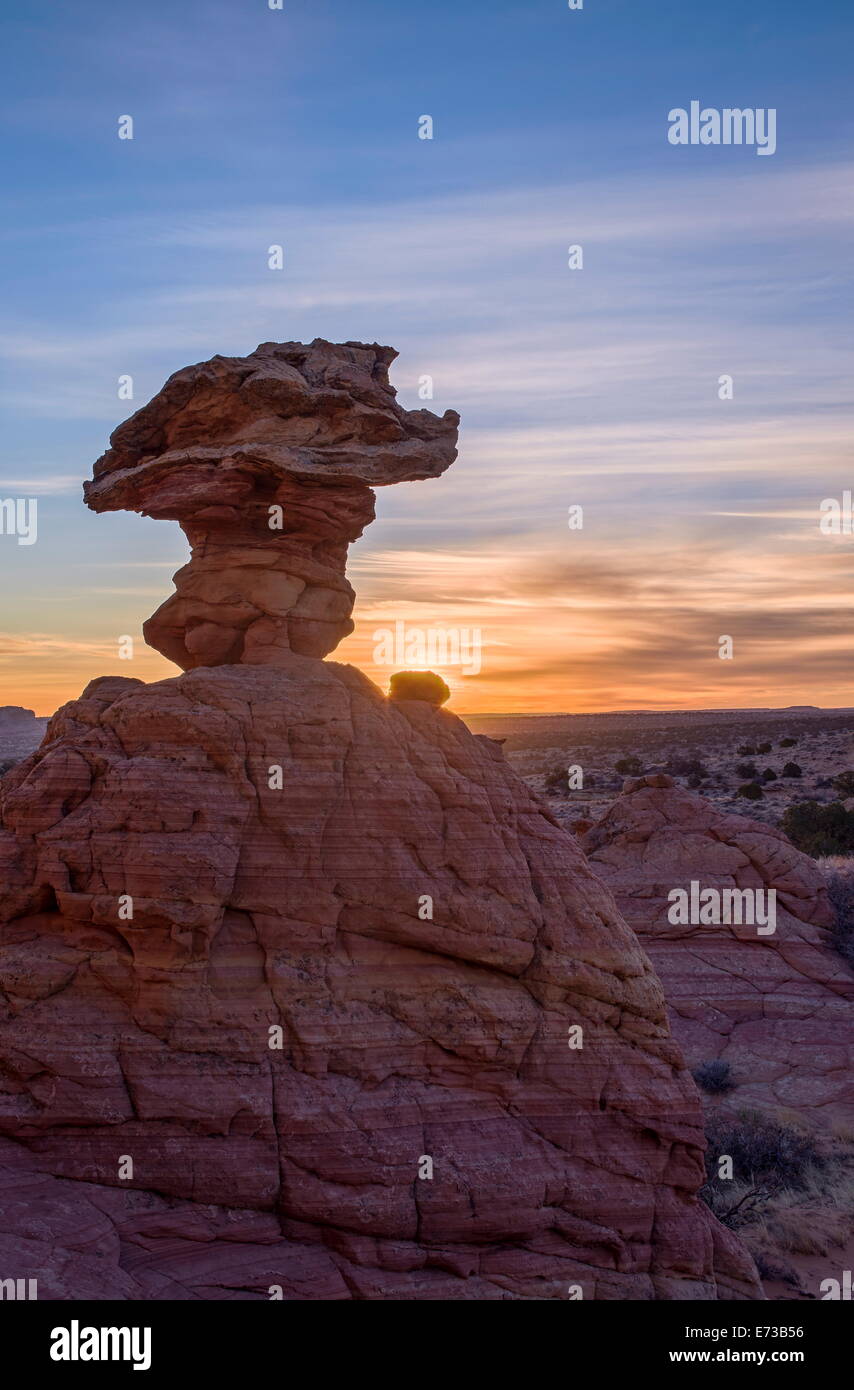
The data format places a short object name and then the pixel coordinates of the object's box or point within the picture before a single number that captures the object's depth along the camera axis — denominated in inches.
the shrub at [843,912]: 842.8
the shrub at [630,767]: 2176.4
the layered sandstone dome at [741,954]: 733.9
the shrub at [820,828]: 1226.0
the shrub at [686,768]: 2048.5
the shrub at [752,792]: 1710.1
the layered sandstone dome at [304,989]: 358.3
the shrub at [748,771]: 1980.4
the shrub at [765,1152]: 586.2
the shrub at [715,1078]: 700.7
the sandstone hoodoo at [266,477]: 451.5
